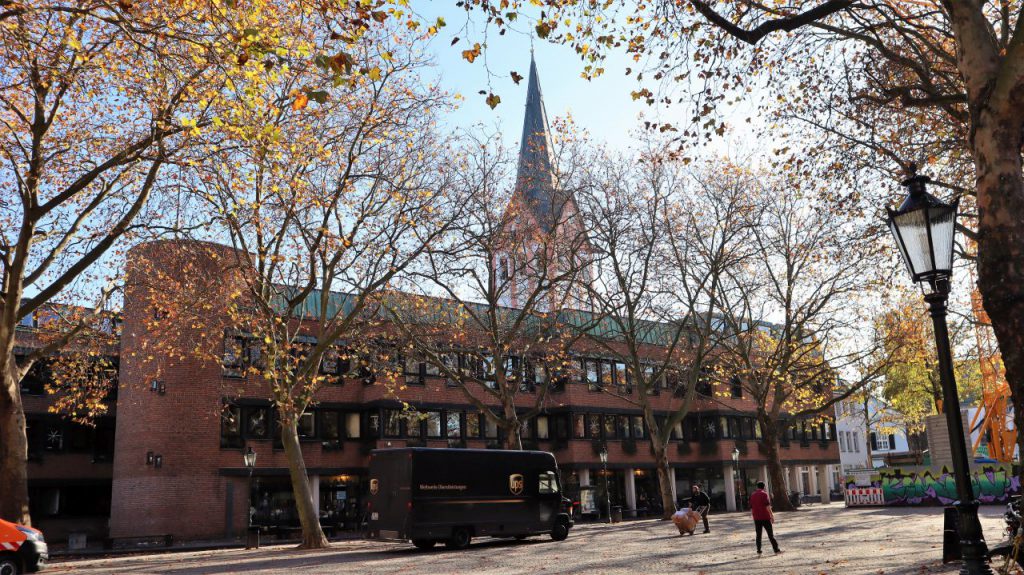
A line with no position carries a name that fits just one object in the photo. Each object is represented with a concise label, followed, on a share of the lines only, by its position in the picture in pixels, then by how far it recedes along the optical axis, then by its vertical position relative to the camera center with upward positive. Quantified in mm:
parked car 15031 -1364
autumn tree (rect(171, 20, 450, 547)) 19484 +6630
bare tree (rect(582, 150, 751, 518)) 32750 +8052
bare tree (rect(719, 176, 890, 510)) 35719 +5197
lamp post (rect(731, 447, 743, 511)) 51500 -2193
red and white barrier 43434 -2856
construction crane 31375 +976
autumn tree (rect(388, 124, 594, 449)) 28906 +6871
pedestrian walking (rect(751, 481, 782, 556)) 17203 -1304
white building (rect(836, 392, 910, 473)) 78438 +273
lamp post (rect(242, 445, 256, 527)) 29344 +283
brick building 33875 +1016
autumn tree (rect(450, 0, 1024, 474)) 8219 +5589
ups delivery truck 21703 -1044
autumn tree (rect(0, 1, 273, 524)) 14039 +6729
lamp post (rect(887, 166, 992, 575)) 7180 +1779
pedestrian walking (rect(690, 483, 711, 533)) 25625 -1662
